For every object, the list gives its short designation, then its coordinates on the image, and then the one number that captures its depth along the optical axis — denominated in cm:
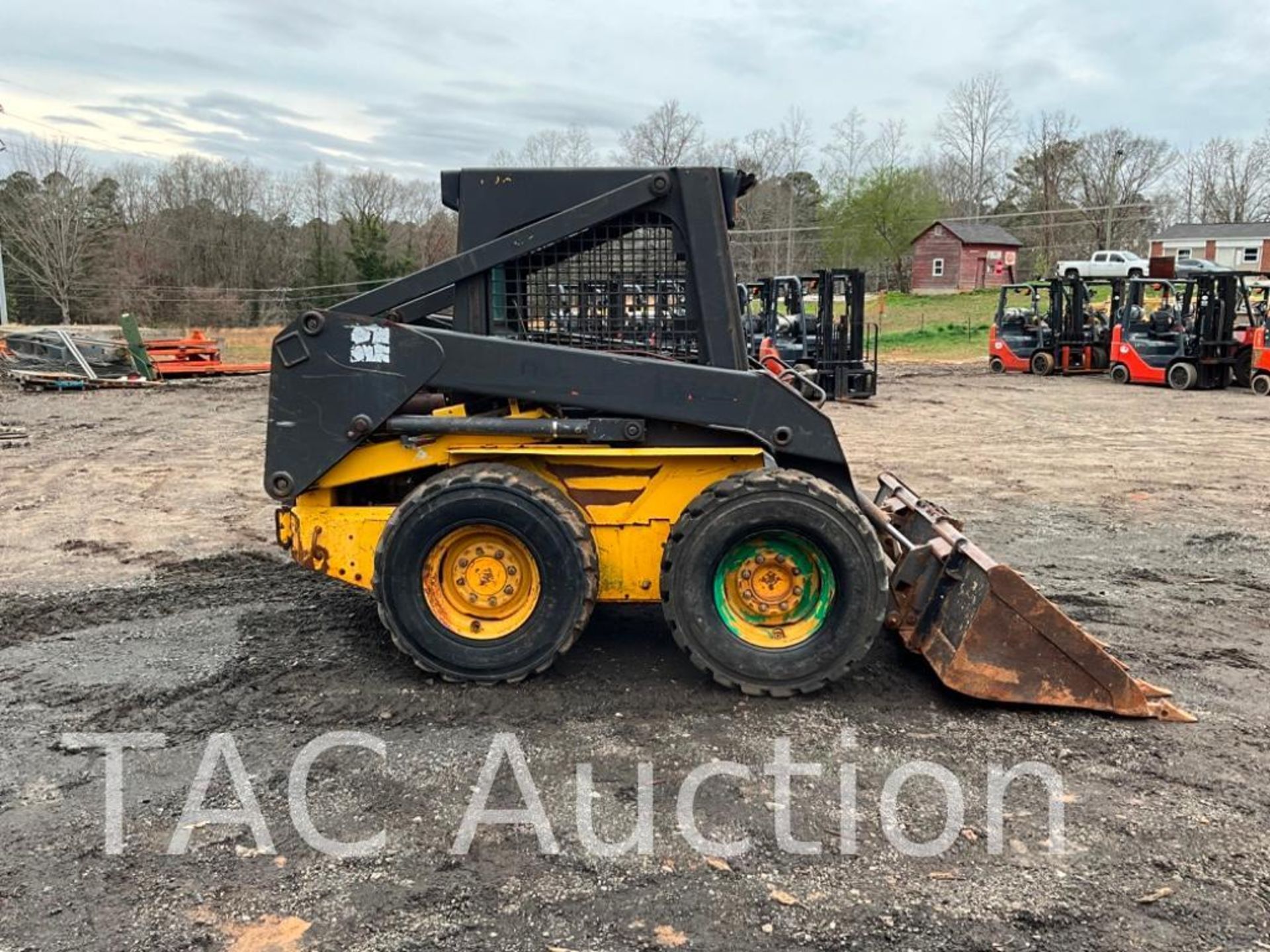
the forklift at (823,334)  1772
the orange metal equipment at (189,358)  2362
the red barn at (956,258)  5156
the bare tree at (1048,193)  5684
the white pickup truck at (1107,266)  4072
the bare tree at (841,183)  5341
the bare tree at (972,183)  6191
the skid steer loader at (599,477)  428
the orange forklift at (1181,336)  1975
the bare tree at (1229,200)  6068
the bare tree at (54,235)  4031
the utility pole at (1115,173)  5731
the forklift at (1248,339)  1958
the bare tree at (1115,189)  5575
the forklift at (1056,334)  2328
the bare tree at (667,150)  4720
